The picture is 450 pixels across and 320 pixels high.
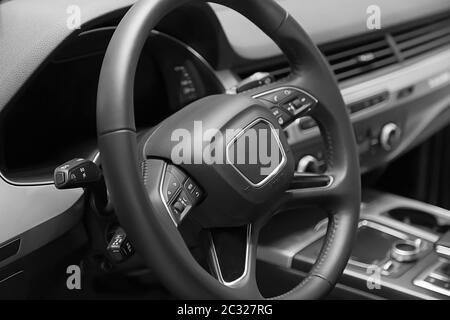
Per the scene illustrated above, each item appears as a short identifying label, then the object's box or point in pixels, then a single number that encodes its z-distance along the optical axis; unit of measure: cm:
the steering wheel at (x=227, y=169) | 81
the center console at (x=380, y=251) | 125
